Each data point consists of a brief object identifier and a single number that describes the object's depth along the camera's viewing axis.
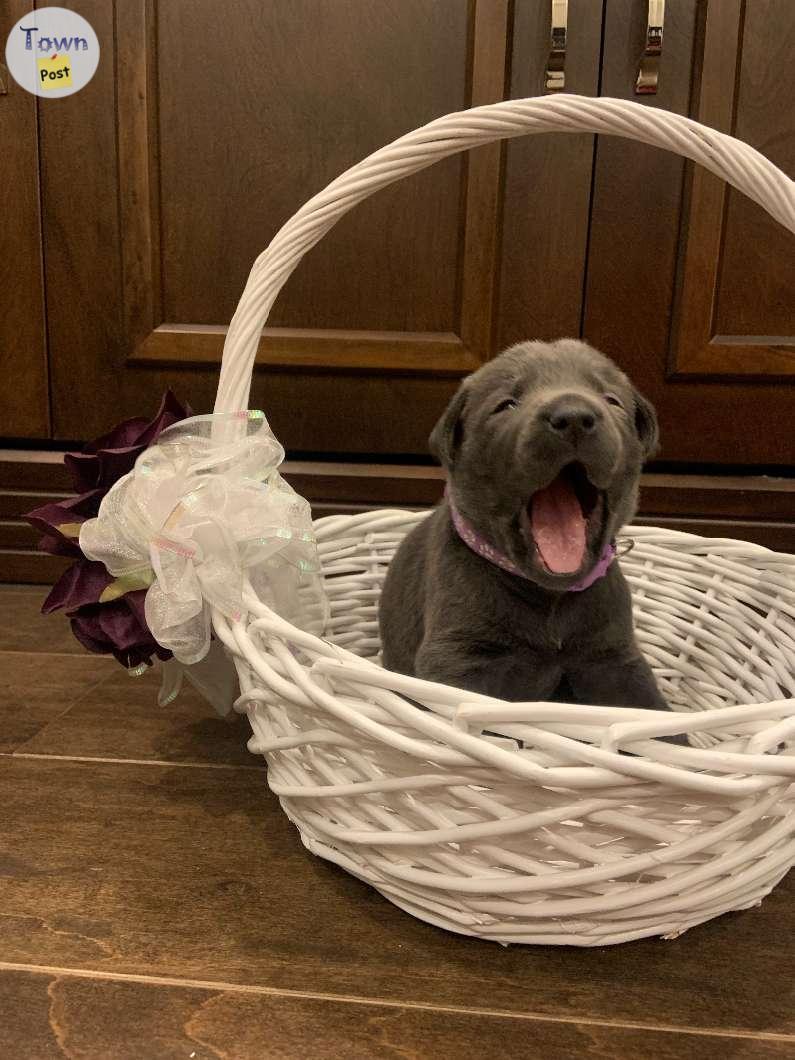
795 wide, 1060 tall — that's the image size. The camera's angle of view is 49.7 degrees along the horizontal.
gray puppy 0.65
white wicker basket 0.44
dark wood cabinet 1.11
